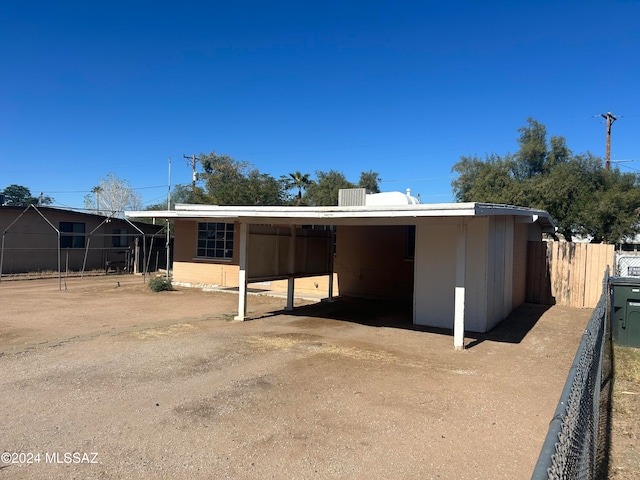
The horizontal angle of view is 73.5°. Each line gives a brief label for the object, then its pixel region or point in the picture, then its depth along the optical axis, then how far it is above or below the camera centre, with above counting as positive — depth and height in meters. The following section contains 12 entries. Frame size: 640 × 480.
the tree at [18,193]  63.28 +7.05
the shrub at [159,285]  15.18 -1.72
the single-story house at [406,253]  8.23 -0.27
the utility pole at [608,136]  23.86 +6.54
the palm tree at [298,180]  39.75 +5.64
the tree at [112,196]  48.16 +4.43
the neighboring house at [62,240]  19.75 -0.27
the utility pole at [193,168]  42.09 +6.99
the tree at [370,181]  47.88 +6.85
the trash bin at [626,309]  7.47 -1.08
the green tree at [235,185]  30.98 +4.25
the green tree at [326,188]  39.12 +5.10
